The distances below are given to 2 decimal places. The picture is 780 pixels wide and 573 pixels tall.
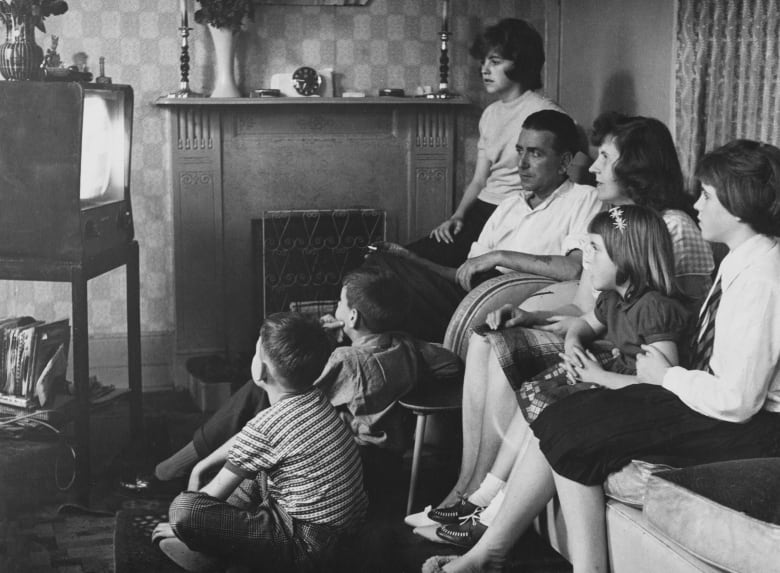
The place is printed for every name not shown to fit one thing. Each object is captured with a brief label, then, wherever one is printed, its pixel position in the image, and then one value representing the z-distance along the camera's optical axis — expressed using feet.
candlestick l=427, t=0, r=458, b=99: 14.83
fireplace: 14.37
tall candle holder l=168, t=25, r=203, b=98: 13.78
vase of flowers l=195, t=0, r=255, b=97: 13.66
